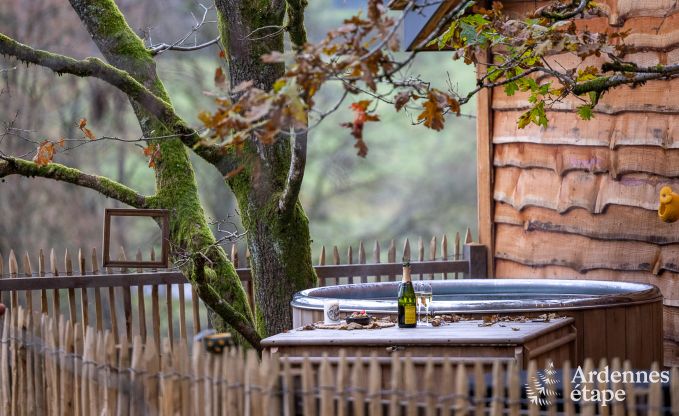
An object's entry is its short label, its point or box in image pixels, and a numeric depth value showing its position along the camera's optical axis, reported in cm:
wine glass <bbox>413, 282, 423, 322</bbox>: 1127
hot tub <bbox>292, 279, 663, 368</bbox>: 1133
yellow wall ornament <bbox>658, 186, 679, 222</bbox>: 1317
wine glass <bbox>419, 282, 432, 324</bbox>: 1116
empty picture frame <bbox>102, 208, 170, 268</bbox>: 1360
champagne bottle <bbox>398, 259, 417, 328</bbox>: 1043
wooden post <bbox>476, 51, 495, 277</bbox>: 1820
